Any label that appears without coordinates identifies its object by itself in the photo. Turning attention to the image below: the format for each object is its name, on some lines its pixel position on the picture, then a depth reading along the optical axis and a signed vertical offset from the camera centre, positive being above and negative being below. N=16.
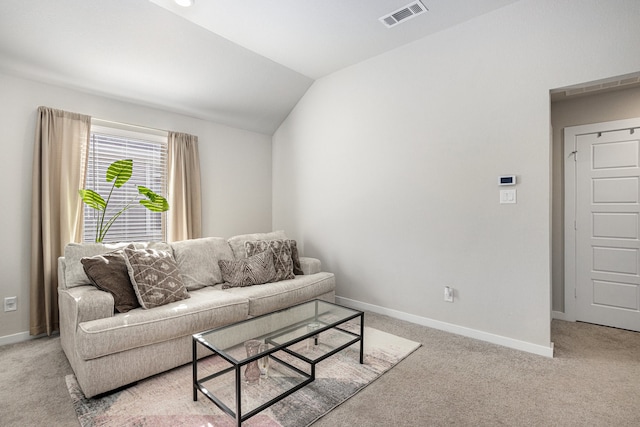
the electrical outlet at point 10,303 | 2.83 -0.77
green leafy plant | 3.00 +0.16
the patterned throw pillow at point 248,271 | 3.23 -0.57
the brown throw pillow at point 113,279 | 2.40 -0.48
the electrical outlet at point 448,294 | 3.16 -0.78
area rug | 1.83 -1.15
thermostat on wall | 2.78 +0.29
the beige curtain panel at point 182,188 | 3.84 +0.33
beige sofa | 2.06 -0.75
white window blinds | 3.35 +0.46
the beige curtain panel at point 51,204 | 2.91 +0.11
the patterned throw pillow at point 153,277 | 2.49 -0.50
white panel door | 3.17 -0.15
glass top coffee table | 1.88 -0.95
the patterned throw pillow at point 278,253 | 3.48 -0.42
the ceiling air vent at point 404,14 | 2.75 +1.76
